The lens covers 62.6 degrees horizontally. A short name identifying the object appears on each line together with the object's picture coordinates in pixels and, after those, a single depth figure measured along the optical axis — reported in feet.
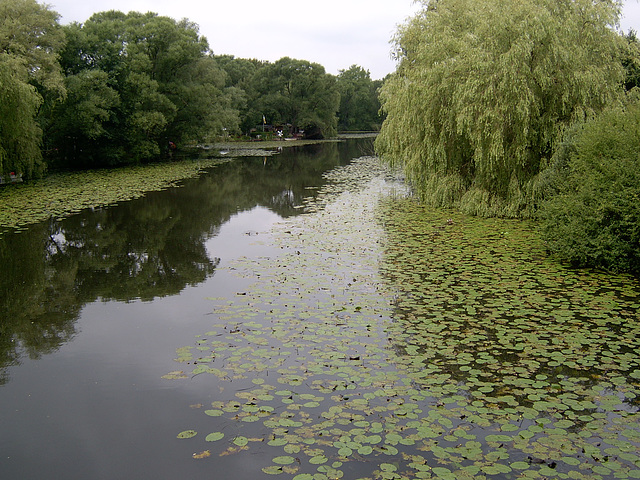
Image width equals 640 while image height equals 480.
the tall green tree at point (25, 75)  77.77
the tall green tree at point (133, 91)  109.81
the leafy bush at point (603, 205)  34.14
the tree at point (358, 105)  363.56
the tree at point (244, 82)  241.35
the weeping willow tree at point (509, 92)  50.52
